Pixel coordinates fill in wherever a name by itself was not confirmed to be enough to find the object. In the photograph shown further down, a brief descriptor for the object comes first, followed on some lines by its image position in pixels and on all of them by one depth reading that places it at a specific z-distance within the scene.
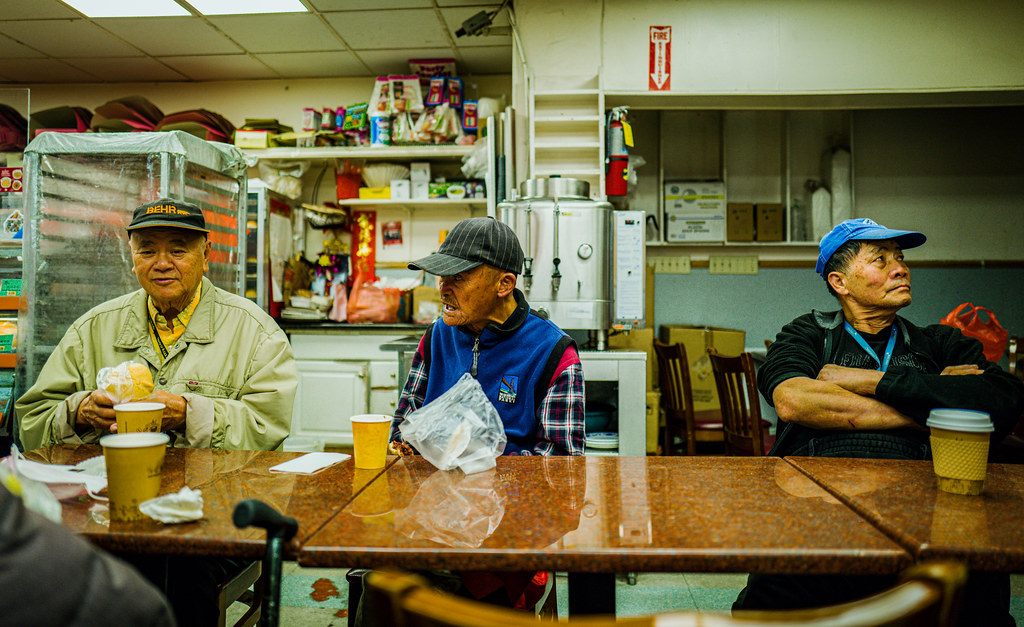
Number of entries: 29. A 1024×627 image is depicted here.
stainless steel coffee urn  3.70
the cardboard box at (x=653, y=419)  4.30
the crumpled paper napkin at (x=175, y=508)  1.06
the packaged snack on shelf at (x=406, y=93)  5.18
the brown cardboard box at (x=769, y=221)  5.38
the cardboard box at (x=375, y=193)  5.31
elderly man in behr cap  1.81
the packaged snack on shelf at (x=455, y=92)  5.23
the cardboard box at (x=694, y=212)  5.45
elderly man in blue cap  1.48
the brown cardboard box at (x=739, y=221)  5.39
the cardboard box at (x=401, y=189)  5.31
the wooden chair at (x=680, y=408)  3.75
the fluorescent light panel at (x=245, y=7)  4.29
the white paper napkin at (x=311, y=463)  1.44
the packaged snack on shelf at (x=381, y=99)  5.21
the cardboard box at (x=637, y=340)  4.82
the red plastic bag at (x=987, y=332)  2.81
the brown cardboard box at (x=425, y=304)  5.03
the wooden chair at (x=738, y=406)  3.16
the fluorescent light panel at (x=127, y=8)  4.33
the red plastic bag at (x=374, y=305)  4.97
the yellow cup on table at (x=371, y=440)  1.45
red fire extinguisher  4.20
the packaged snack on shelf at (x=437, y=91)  5.15
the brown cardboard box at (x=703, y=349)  4.87
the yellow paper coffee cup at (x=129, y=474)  1.06
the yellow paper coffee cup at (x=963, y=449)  1.25
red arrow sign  4.23
